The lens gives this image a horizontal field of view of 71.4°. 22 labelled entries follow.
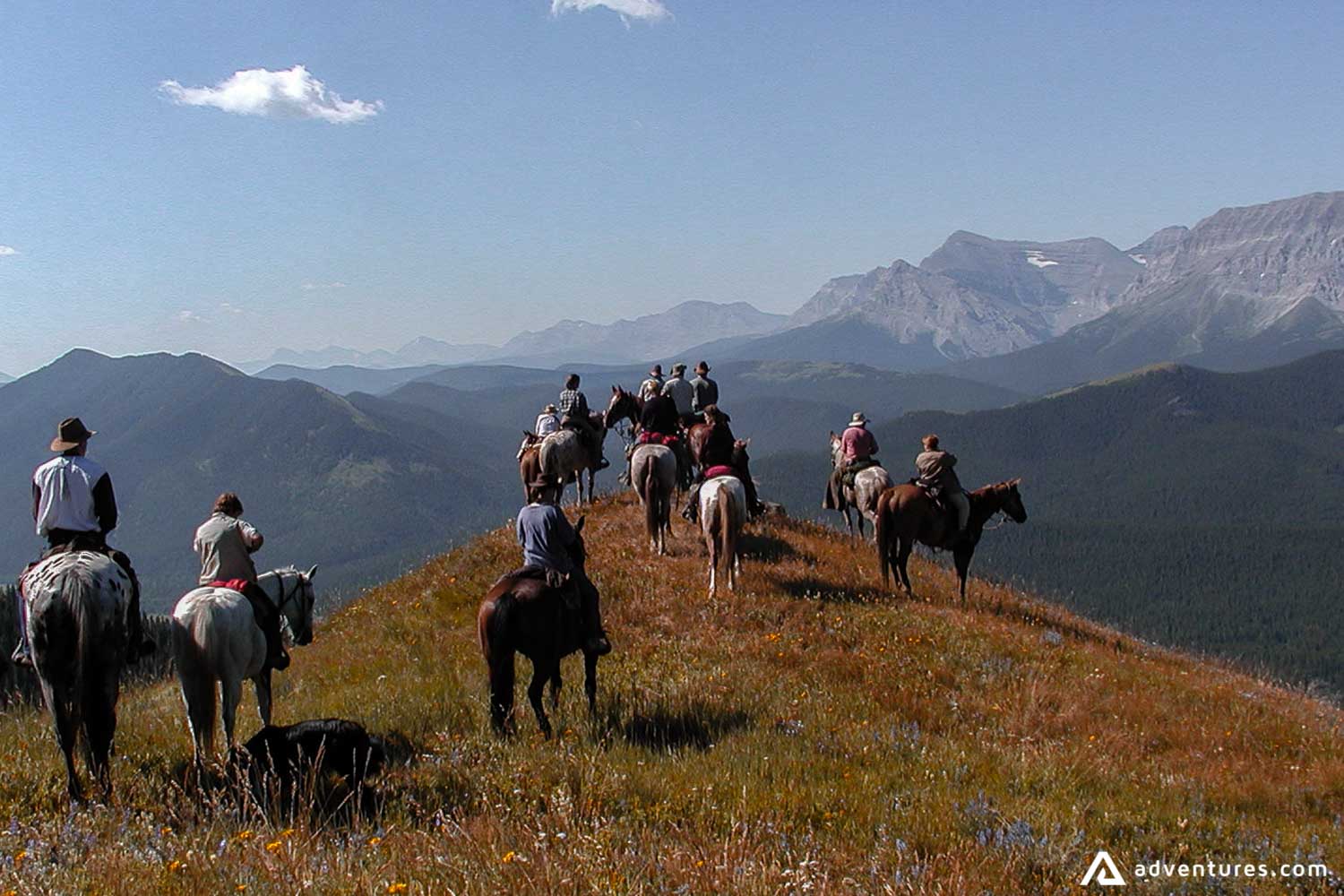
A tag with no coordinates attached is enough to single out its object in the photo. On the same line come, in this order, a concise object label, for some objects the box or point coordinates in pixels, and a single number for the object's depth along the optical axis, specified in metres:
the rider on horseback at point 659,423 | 20.34
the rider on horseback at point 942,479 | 19.31
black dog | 8.23
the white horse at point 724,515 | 16.72
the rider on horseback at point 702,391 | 25.19
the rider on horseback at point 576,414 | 23.77
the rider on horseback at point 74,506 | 8.98
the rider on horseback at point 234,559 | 10.40
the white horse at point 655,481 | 19.06
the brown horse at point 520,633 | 9.96
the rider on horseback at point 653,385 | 24.78
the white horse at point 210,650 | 9.37
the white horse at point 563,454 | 22.59
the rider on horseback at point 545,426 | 24.69
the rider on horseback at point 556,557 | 10.54
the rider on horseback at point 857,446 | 23.47
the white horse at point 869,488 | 22.52
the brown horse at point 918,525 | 19.38
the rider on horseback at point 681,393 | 23.94
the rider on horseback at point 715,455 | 17.68
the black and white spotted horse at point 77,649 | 8.20
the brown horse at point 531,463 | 24.11
